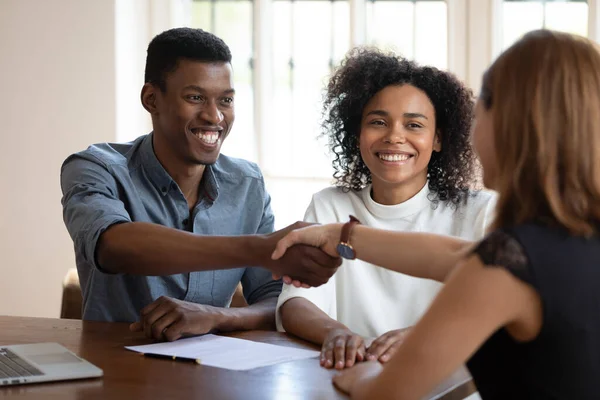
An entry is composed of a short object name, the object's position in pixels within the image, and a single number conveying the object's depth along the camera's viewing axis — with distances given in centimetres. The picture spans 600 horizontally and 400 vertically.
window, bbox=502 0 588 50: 472
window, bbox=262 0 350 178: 496
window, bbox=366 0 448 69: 484
